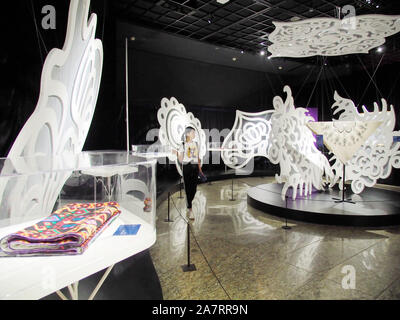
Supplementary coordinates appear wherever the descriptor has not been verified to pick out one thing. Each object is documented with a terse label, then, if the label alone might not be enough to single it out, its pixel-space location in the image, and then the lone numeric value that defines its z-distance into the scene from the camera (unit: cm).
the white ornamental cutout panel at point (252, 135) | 620
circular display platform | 369
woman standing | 397
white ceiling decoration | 360
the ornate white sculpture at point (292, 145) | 458
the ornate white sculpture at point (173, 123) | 595
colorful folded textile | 90
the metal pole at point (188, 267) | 248
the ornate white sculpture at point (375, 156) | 469
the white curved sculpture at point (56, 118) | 112
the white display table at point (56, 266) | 77
